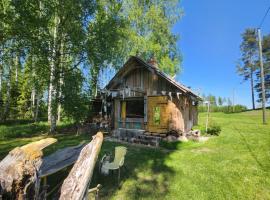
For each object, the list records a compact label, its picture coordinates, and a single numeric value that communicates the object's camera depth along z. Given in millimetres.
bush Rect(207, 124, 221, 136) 9354
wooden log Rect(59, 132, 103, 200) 1765
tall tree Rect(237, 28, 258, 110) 27529
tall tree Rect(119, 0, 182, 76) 15181
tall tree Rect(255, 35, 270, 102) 26636
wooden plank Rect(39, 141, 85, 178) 3023
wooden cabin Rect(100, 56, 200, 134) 8380
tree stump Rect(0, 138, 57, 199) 1846
